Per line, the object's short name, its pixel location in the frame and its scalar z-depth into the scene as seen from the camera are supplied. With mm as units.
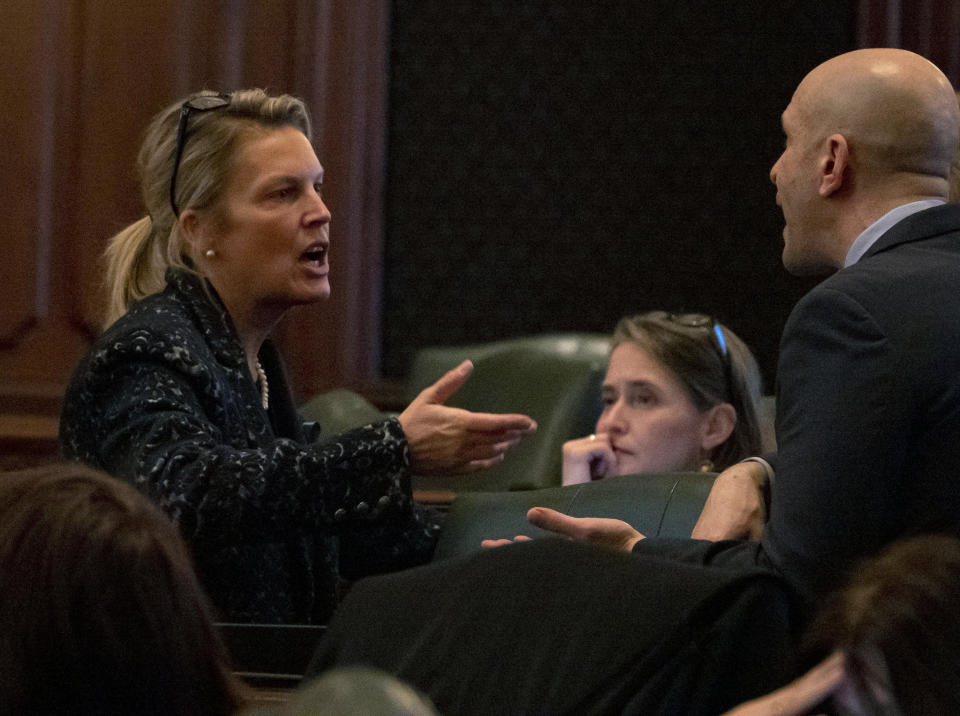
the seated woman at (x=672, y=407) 8085
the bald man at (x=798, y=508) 6138
